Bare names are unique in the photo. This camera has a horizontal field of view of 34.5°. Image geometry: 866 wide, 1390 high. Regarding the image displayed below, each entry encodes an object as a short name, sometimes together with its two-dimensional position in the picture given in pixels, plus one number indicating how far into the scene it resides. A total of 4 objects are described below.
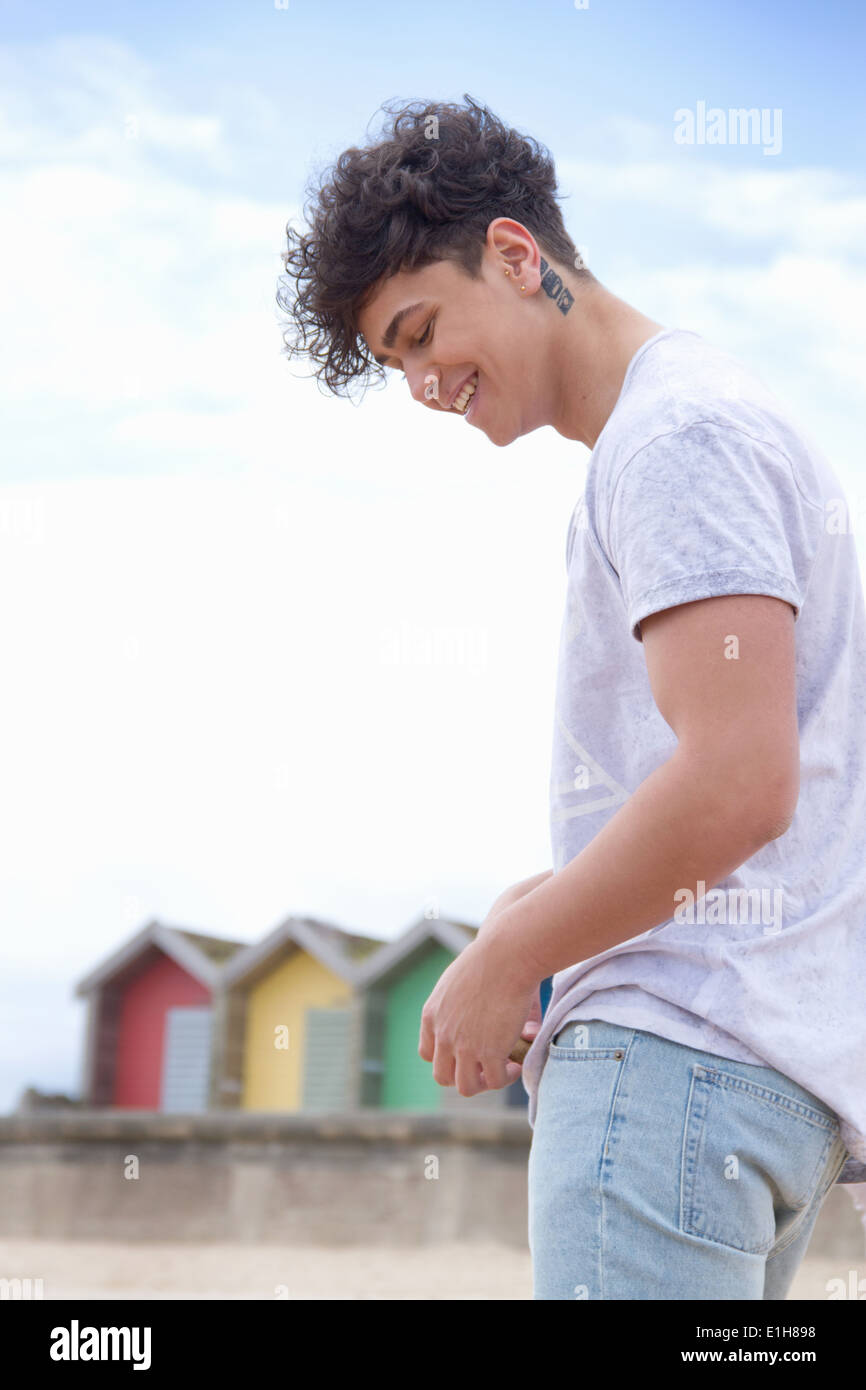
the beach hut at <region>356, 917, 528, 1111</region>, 17.52
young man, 1.28
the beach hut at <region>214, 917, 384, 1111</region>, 18.36
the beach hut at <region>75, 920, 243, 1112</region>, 20.03
